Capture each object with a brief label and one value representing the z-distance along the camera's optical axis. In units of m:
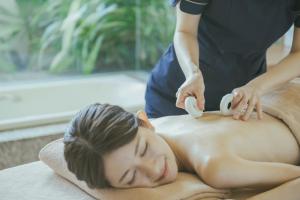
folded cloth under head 1.19
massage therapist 1.37
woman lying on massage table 1.17
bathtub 3.14
